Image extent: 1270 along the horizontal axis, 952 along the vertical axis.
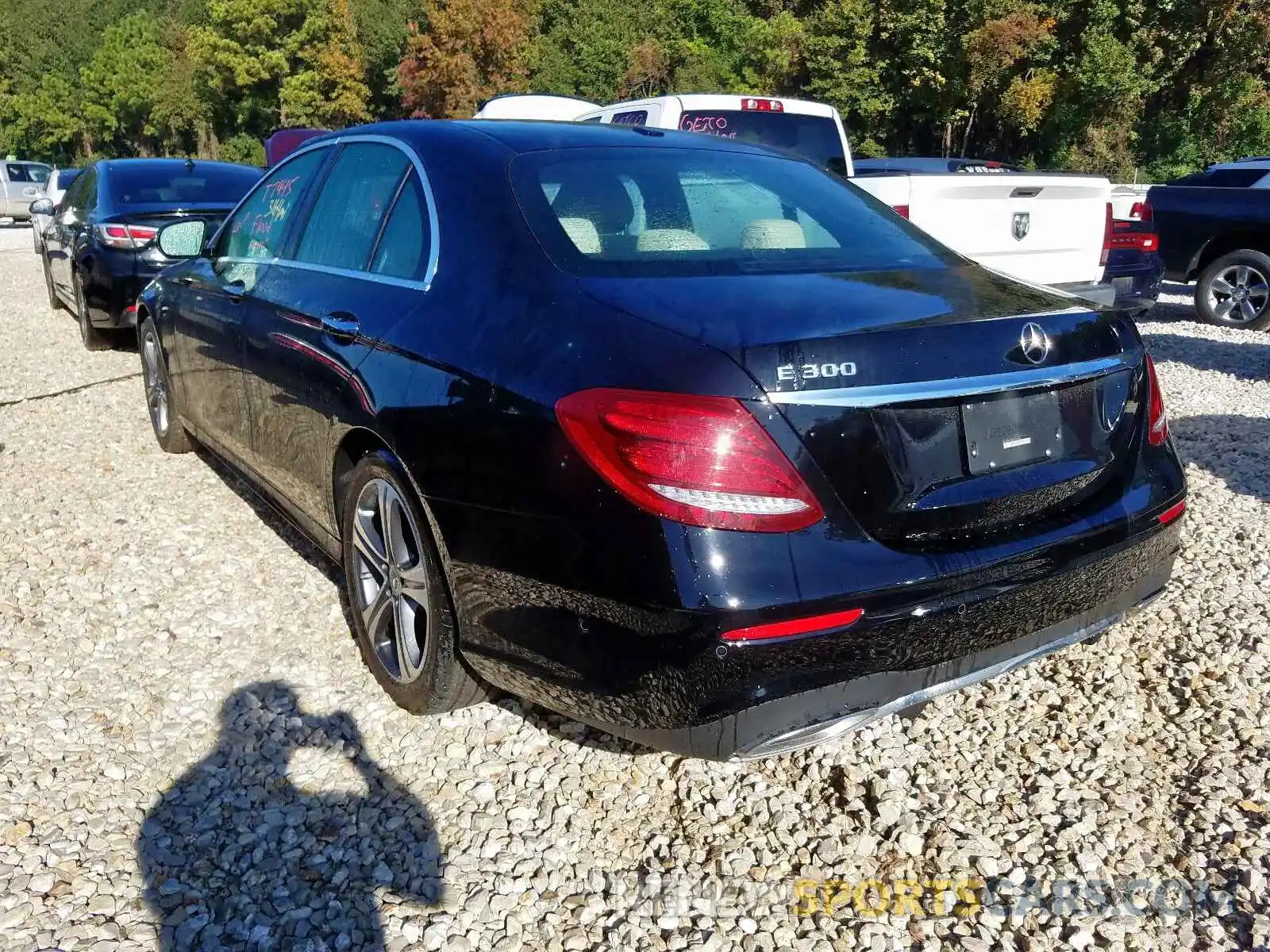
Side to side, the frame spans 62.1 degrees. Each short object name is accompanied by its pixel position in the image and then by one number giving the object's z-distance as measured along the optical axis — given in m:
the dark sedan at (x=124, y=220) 8.24
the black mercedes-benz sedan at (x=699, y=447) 2.08
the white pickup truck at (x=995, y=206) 6.43
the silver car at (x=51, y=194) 13.88
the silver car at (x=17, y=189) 30.70
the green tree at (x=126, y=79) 56.91
